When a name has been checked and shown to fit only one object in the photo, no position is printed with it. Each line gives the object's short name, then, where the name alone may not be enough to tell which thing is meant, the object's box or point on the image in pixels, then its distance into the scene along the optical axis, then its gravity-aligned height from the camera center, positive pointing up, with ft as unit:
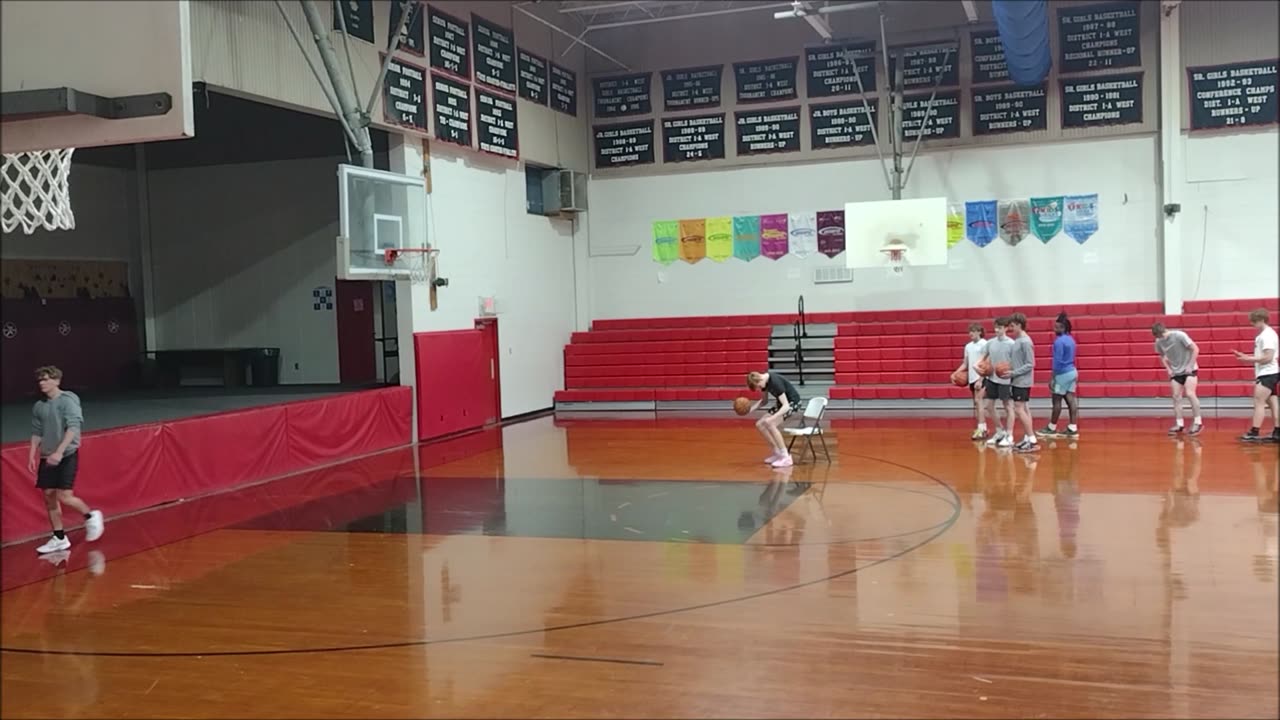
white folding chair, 40.32 -3.73
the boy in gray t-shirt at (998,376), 41.25 -2.37
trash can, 67.67 -1.88
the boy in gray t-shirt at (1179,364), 33.69 -2.13
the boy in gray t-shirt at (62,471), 26.03 -3.44
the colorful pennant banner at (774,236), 69.46 +5.78
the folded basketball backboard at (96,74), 8.39 +2.58
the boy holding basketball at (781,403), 38.68 -3.10
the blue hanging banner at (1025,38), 46.11 +13.66
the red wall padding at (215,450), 32.82 -4.16
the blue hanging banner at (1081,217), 63.82 +5.85
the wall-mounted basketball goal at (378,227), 42.24 +4.69
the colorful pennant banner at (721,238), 70.44 +5.83
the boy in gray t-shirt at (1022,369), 40.68 -2.17
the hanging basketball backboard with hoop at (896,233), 59.26 +4.90
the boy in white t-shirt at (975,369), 45.85 -2.38
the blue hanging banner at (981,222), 65.77 +5.92
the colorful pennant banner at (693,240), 71.05 +5.81
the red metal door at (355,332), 67.36 +0.22
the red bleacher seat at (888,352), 56.13 -2.00
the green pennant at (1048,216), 64.39 +6.03
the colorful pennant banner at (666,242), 71.61 +5.80
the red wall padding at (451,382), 52.75 -2.65
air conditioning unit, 67.62 +8.91
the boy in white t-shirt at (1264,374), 37.14 -2.63
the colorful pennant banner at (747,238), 69.97 +5.73
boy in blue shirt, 42.57 -2.29
